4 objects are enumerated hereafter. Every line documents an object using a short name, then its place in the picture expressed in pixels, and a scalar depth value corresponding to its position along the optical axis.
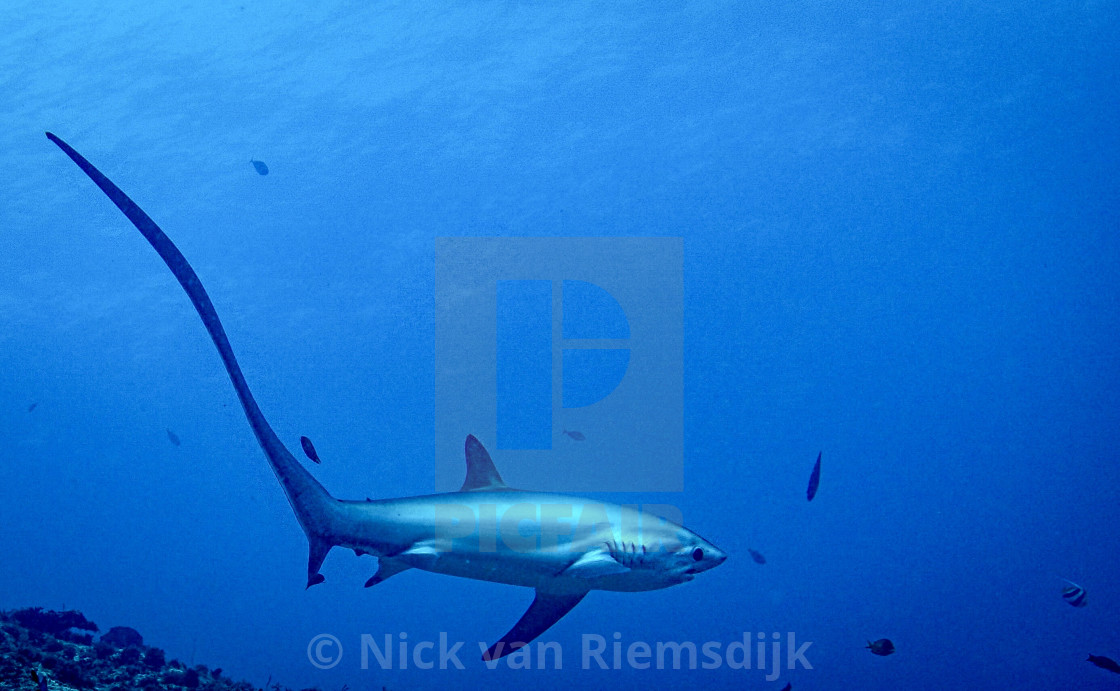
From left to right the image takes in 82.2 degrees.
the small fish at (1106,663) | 9.18
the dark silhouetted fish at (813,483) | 8.82
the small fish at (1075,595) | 10.05
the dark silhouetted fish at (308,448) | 7.49
